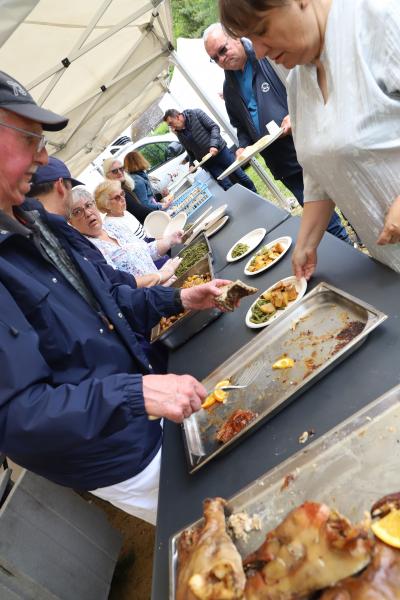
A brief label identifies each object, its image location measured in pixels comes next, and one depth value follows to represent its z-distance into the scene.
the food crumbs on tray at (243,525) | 1.08
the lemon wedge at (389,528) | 0.78
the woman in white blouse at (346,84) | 1.40
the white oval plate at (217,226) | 4.04
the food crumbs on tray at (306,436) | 1.25
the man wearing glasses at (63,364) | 1.35
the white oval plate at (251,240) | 2.94
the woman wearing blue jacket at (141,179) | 6.87
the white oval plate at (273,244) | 2.48
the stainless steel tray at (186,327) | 2.49
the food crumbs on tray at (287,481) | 1.10
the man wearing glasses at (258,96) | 4.02
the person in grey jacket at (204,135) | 7.36
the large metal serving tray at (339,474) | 0.97
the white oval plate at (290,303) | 1.95
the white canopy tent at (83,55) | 4.09
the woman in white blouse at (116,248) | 3.63
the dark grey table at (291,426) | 1.26
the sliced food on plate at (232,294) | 2.09
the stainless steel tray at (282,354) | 1.41
